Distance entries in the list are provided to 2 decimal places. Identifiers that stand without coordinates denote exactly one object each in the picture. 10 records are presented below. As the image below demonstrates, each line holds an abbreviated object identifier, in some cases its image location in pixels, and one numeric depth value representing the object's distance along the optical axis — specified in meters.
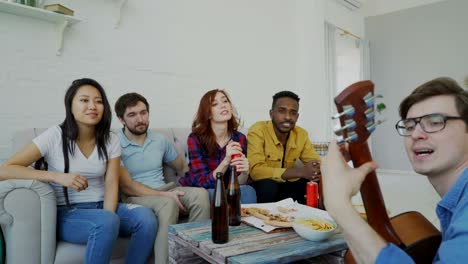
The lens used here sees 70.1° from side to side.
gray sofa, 1.38
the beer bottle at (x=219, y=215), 1.22
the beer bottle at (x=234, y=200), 1.43
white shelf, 2.06
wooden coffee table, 1.11
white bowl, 1.25
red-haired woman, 2.19
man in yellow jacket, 2.32
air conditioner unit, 5.54
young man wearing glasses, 0.63
